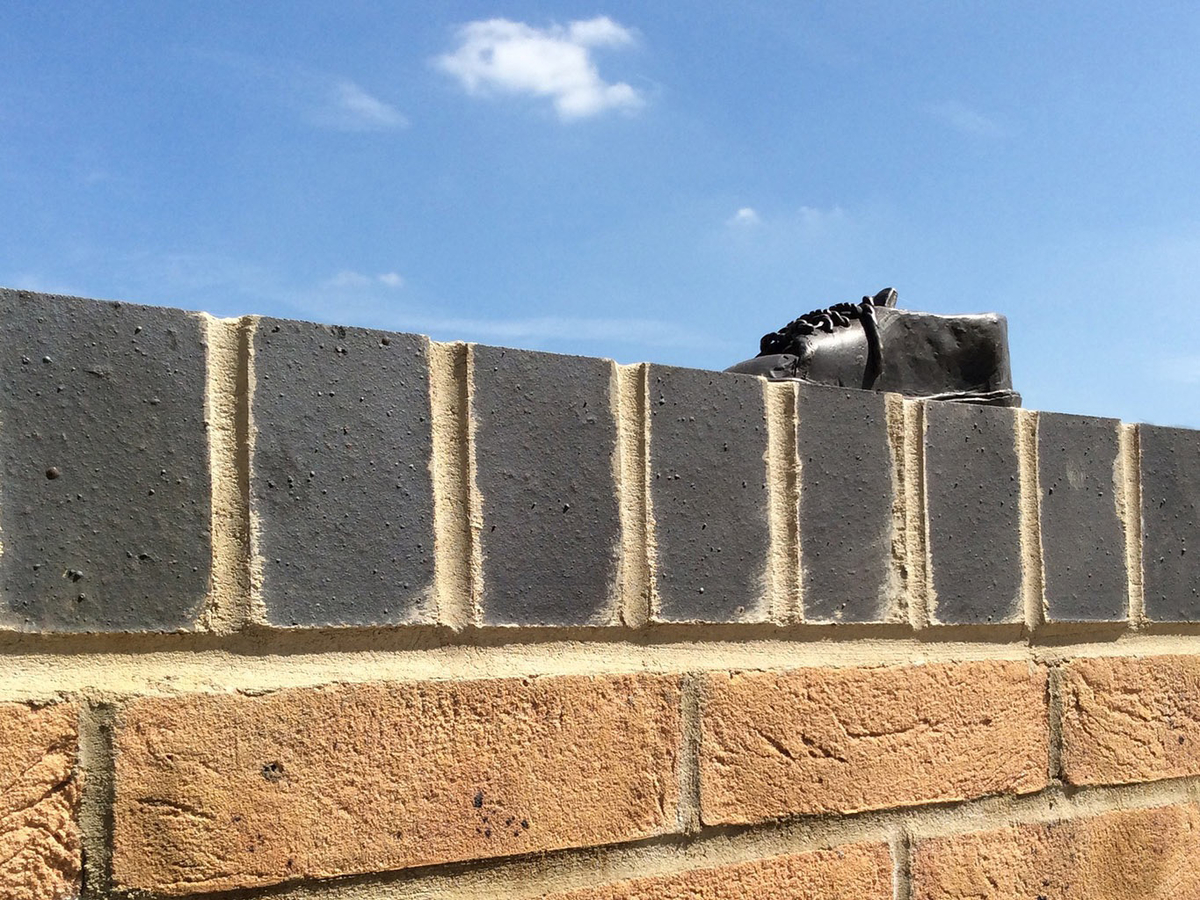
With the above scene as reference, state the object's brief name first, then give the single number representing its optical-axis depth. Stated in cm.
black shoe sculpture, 72
